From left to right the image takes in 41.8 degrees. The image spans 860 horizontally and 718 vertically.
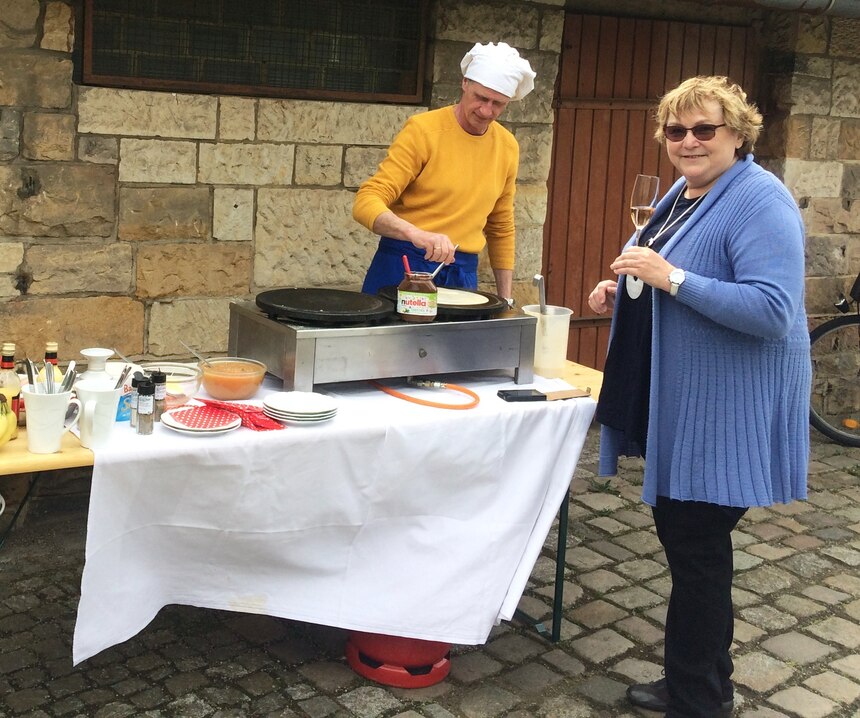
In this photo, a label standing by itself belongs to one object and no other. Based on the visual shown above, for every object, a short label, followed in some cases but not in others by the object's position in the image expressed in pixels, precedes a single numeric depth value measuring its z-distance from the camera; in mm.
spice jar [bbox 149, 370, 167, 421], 2963
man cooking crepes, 4035
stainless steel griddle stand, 3215
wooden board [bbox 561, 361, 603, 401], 3790
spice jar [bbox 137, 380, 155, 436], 2879
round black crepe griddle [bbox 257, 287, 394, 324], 3216
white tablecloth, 2912
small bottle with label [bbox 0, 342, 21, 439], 2992
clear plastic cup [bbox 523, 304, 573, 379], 3828
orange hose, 3322
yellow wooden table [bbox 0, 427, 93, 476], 2715
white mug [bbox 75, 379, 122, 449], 2789
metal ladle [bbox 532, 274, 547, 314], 3726
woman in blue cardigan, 2895
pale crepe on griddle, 3557
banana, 2754
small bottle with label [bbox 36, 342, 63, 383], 3068
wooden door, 6020
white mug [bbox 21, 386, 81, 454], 2752
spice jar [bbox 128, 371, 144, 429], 2914
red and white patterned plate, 2948
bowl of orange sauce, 3205
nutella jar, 3330
